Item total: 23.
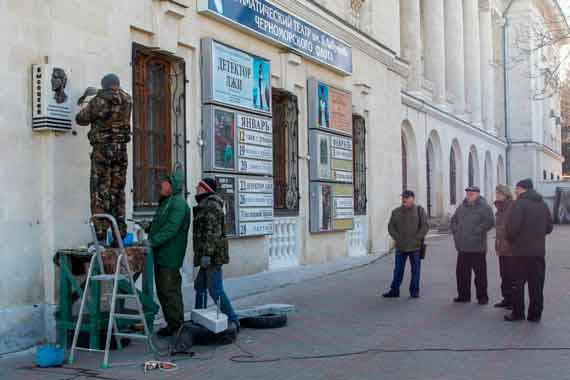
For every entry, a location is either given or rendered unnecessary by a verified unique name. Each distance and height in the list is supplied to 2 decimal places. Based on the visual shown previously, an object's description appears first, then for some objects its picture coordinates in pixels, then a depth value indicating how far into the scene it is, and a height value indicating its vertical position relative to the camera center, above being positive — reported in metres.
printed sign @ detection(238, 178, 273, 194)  11.92 +0.43
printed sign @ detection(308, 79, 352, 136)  14.78 +2.14
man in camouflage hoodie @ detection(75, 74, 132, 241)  7.64 +0.77
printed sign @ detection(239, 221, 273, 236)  11.92 -0.29
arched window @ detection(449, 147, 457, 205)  33.08 +1.35
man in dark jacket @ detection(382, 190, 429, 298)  11.21 -0.43
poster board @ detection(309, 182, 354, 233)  14.73 +0.04
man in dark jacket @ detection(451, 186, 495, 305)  10.63 -0.48
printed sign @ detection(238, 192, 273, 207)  11.90 +0.18
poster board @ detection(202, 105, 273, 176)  11.11 +1.11
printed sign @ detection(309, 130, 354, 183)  14.73 +1.10
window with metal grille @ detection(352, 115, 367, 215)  17.30 +1.13
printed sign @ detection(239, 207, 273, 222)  11.91 -0.05
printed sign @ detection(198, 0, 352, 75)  11.60 +3.27
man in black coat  9.02 -0.54
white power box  7.46 -1.10
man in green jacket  7.52 -0.34
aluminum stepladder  6.75 -0.72
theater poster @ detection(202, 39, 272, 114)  11.12 +2.14
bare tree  14.35 +3.23
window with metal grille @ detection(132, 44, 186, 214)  9.84 +1.27
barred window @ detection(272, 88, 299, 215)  13.94 +1.12
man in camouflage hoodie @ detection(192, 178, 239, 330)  7.94 -0.33
